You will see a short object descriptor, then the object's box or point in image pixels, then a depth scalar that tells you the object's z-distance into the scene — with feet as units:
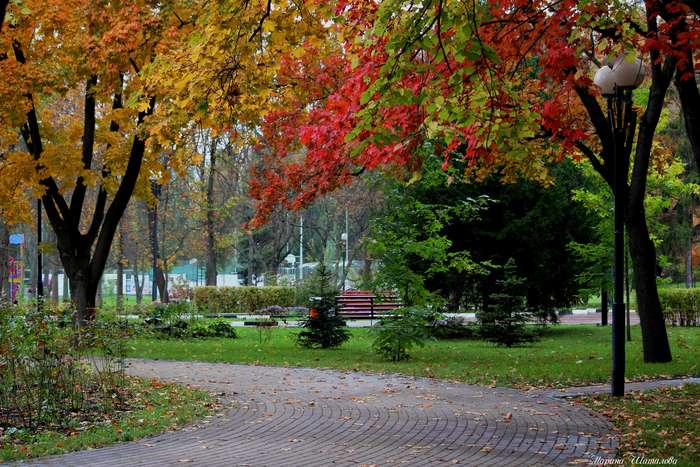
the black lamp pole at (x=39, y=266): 82.62
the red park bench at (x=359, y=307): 101.09
